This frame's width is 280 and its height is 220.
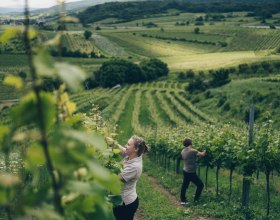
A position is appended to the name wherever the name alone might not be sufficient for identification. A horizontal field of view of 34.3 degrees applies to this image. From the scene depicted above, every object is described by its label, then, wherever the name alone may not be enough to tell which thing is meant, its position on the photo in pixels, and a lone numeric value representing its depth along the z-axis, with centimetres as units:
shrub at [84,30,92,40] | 12269
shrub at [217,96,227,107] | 5769
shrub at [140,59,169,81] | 9075
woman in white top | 616
